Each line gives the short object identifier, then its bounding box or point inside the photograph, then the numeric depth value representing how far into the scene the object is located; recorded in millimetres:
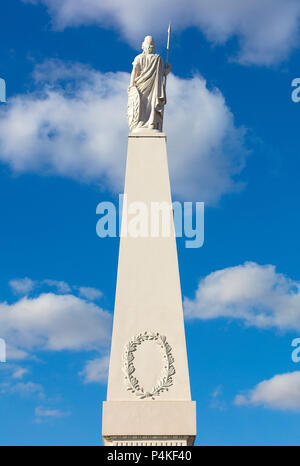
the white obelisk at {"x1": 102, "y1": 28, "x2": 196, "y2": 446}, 22719
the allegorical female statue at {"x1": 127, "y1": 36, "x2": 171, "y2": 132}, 26734
